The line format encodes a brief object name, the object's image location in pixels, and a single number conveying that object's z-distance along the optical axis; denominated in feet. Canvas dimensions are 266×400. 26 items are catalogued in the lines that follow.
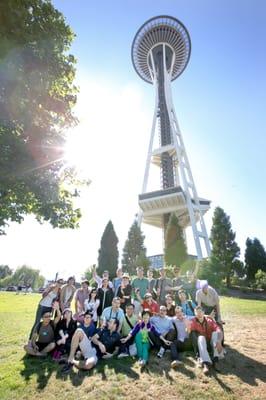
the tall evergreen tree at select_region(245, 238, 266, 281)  124.57
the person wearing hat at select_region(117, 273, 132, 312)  25.79
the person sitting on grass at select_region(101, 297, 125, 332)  23.01
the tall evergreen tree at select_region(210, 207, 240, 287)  117.26
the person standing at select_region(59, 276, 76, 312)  26.58
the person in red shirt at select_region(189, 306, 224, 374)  19.70
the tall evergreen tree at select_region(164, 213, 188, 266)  104.42
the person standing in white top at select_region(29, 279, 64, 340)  24.41
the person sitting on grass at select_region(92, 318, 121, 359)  21.06
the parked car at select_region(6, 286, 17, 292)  178.09
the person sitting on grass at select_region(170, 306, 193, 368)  22.16
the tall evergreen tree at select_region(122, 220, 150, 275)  134.62
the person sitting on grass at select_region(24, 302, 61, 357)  21.89
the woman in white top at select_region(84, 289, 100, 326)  24.84
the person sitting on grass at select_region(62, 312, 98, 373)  19.31
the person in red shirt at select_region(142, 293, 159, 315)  25.02
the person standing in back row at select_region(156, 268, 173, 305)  29.50
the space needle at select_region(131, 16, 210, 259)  155.26
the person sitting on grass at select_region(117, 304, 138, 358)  21.75
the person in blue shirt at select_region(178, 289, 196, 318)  26.22
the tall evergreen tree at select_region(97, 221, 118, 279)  102.32
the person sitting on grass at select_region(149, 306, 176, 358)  21.86
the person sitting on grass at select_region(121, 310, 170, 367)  20.86
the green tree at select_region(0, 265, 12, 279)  354.95
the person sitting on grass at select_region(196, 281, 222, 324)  24.76
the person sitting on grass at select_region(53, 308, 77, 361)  21.86
